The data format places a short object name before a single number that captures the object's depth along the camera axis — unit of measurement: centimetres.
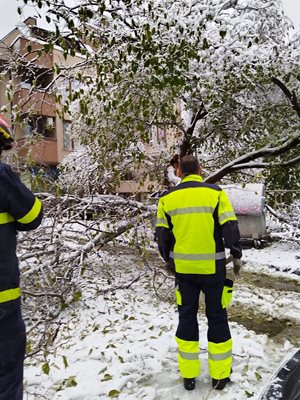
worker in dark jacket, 197
